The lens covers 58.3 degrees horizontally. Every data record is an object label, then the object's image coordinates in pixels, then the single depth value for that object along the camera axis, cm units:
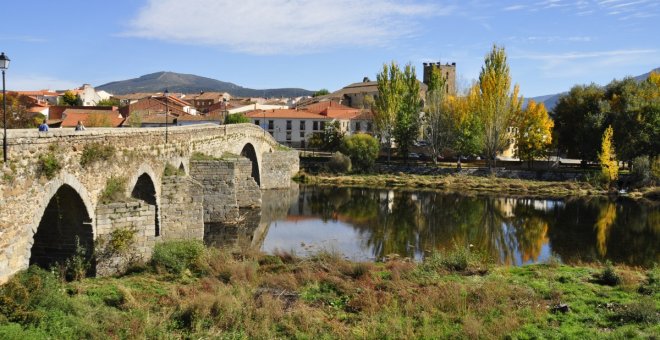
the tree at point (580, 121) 4928
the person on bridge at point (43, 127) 1539
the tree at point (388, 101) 5722
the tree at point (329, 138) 6059
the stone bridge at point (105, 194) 1277
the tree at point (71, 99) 8460
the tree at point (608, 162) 4603
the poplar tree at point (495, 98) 4925
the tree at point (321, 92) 13375
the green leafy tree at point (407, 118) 5700
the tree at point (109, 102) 8894
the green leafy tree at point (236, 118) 6327
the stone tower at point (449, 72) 9138
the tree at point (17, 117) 3575
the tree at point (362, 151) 5447
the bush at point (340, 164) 5384
